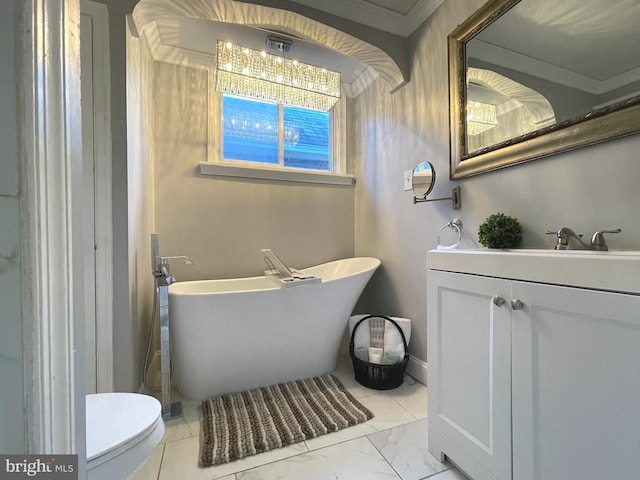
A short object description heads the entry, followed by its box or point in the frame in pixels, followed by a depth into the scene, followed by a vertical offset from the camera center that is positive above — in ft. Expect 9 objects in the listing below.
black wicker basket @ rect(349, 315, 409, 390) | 5.06 -2.66
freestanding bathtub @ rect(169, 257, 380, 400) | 4.51 -1.76
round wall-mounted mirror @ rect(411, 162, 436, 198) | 4.91 +1.10
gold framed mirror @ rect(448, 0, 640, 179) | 2.85 +2.08
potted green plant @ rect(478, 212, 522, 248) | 3.63 +0.05
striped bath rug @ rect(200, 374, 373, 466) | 3.67 -2.88
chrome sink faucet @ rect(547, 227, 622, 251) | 2.90 -0.07
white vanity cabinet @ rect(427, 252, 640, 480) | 1.91 -1.27
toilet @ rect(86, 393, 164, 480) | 1.92 -1.57
